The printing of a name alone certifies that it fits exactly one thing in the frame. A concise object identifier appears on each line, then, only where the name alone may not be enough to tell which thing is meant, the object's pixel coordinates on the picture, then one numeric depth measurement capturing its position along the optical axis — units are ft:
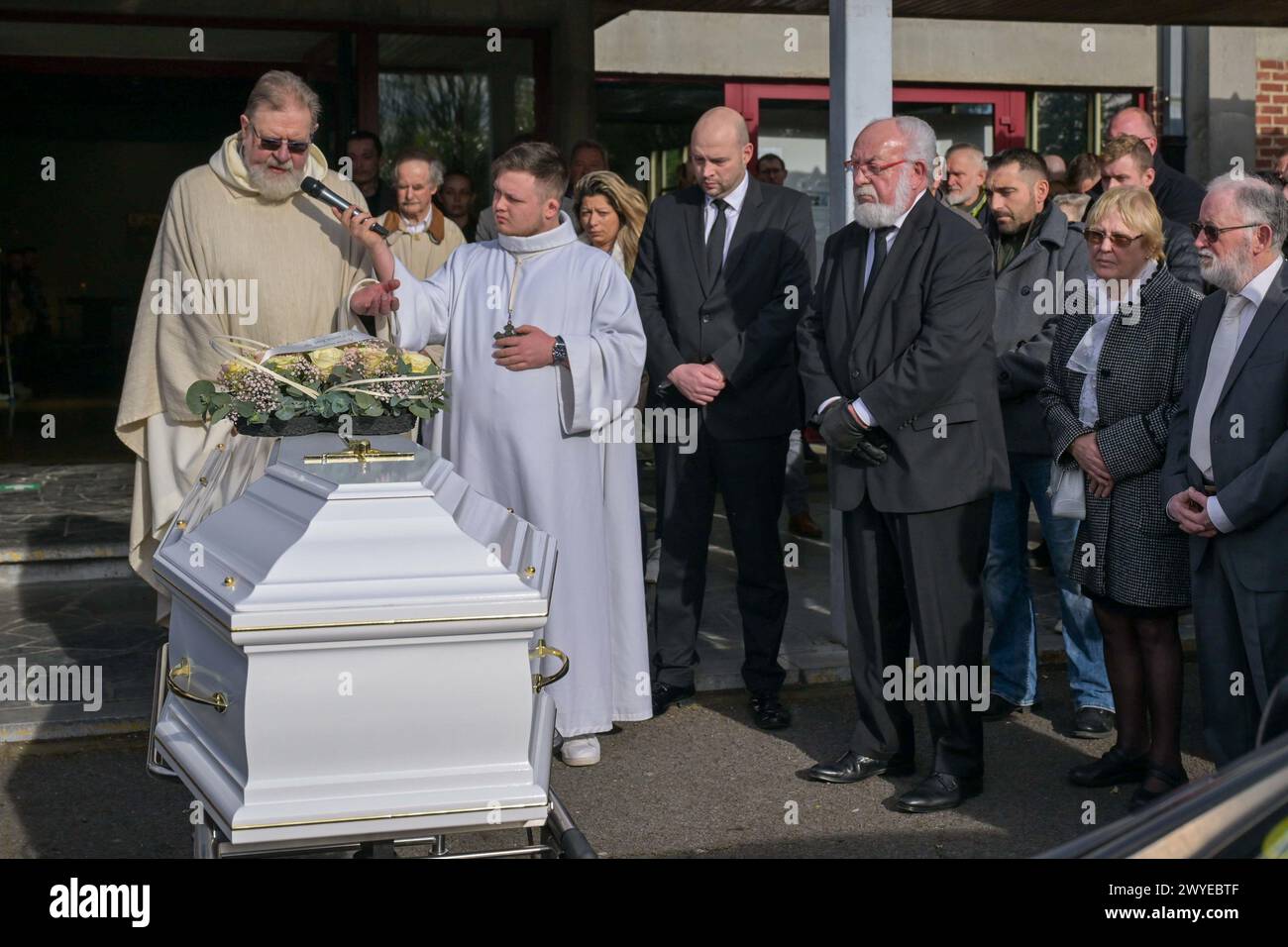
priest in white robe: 17.84
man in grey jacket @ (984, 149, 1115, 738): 18.97
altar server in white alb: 17.42
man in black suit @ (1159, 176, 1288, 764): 14.74
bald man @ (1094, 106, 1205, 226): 22.80
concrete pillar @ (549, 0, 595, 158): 36.81
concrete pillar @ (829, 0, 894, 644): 21.13
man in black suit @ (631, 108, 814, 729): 19.17
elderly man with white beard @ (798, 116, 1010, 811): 16.28
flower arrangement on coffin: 12.35
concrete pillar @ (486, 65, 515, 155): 37.99
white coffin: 9.43
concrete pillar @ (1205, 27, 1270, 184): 42.93
